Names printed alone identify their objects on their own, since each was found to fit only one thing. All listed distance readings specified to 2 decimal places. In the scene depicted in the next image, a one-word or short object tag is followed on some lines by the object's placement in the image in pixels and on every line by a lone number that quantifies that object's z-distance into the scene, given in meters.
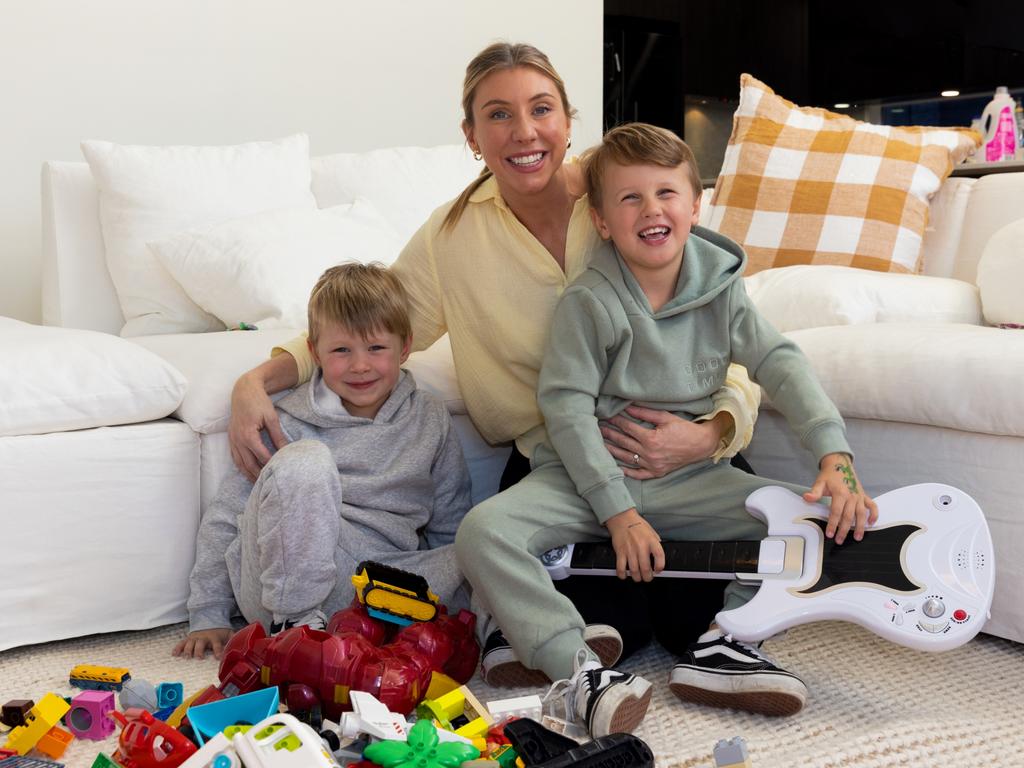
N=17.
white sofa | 1.35
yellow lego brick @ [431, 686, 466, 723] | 1.12
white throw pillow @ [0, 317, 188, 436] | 1.40
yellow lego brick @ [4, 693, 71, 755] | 1.12
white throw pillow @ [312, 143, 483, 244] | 2.31
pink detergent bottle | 3.14
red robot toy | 1.14
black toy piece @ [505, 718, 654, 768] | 0.94
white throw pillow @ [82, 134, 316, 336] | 2.07
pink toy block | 1.17
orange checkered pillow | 2.02
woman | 1.39
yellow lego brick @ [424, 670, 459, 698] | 1.23
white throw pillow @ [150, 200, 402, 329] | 1.95
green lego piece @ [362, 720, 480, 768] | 0.96
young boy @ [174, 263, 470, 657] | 1.38
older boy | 1.27
